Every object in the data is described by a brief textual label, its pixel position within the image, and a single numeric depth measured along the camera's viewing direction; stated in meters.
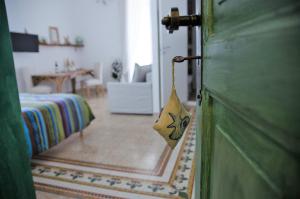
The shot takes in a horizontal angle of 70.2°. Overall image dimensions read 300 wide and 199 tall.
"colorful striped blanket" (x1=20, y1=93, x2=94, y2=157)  1.90
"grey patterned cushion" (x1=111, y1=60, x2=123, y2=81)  6.12
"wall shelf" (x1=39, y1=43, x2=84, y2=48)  5.12
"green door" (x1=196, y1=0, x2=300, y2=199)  0.23
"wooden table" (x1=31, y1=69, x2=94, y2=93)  4.51
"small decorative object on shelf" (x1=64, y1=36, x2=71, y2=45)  5.62
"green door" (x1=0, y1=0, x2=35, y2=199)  0.85
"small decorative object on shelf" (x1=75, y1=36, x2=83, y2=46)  5.99
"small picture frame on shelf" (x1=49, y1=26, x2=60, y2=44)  5.24
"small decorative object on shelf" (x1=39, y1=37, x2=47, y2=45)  4.91
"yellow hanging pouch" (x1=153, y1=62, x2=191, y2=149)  0.78
